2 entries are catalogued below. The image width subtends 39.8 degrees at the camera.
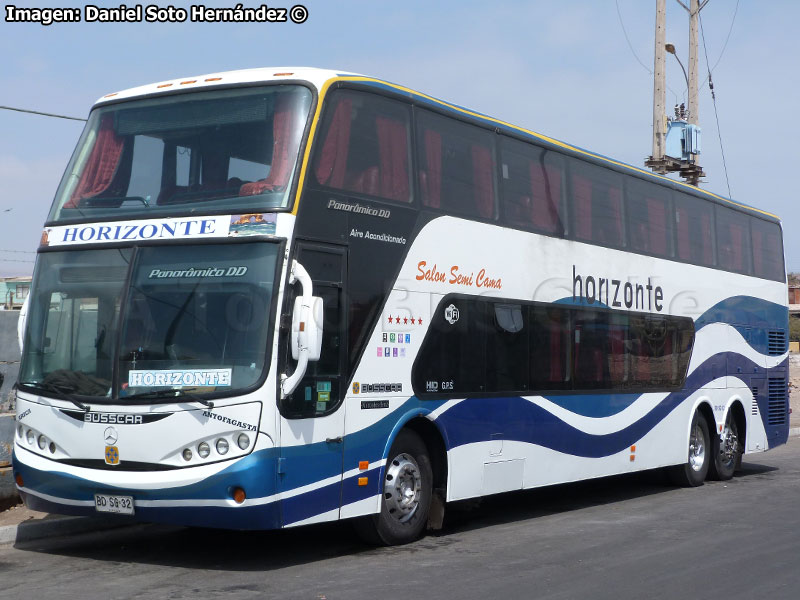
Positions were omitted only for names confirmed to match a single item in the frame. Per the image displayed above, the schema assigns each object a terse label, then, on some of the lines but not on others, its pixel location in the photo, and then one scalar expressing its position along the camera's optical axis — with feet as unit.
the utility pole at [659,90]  77.36
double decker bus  28.45
